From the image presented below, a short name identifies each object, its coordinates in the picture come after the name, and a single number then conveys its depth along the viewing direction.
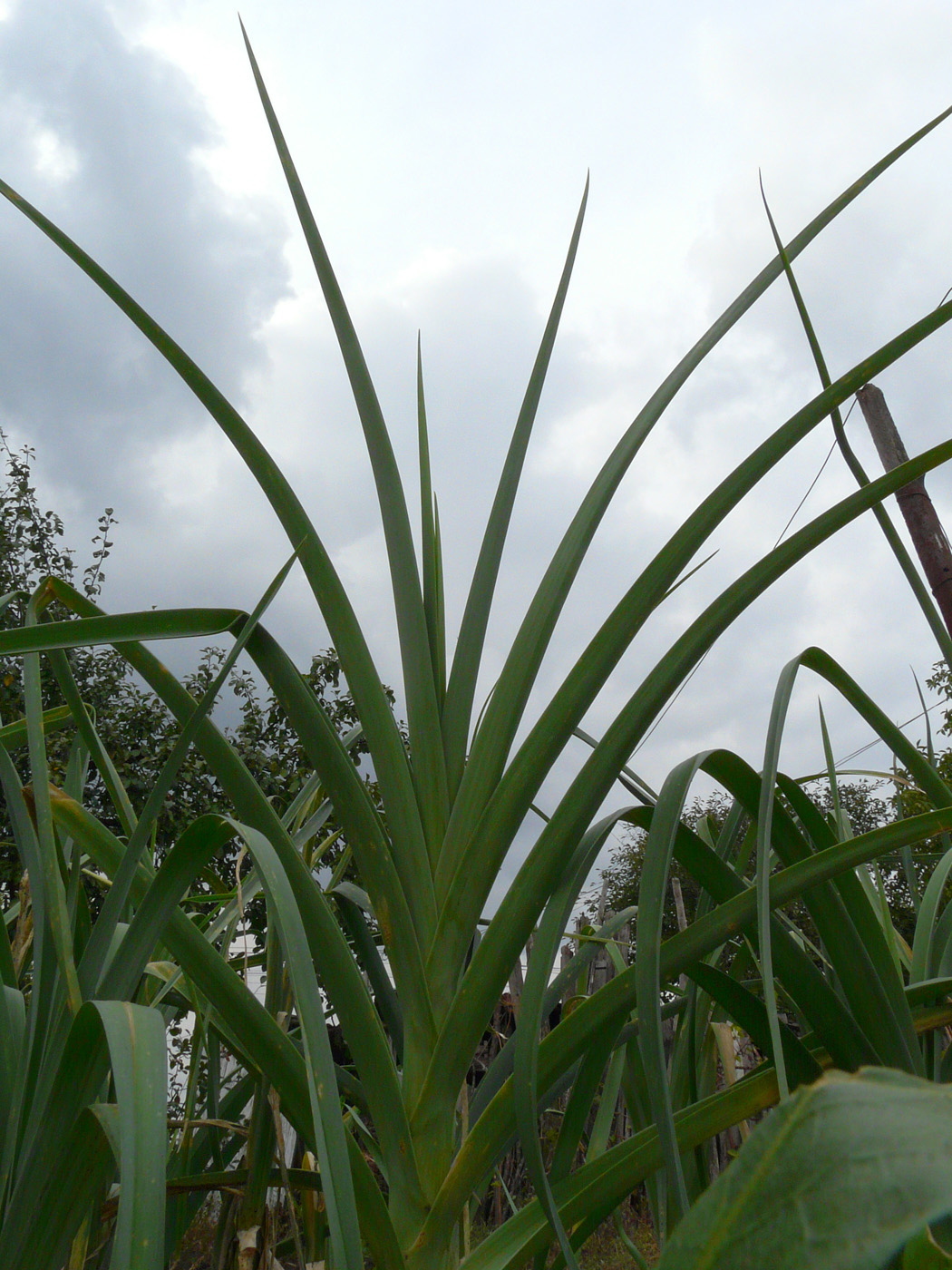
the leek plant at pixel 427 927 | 0.40
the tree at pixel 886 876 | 8.04
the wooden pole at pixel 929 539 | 1.01
